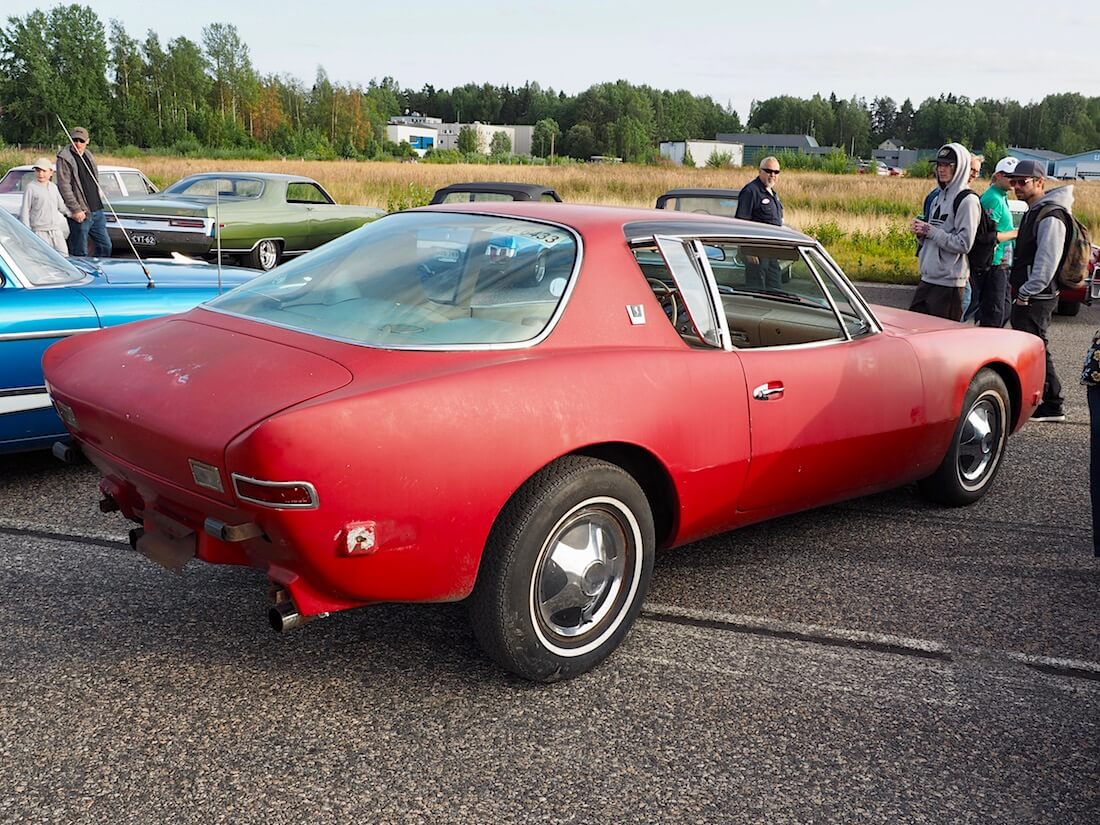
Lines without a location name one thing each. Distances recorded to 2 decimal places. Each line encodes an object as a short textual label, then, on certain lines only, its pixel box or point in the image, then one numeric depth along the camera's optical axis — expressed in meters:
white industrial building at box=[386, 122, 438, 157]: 148.88
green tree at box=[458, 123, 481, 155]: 123.81
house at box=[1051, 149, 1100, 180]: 118.56
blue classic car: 4.75
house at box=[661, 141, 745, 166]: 120.81
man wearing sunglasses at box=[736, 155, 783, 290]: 10.16
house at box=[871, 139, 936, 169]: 156.75
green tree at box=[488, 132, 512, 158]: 136.50
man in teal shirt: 7.69
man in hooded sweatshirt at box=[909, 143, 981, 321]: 7.02
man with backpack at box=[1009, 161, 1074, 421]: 6.77
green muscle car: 13.27
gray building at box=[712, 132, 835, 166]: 153.12
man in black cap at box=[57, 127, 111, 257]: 10.93
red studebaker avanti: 2.73
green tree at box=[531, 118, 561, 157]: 129.38
